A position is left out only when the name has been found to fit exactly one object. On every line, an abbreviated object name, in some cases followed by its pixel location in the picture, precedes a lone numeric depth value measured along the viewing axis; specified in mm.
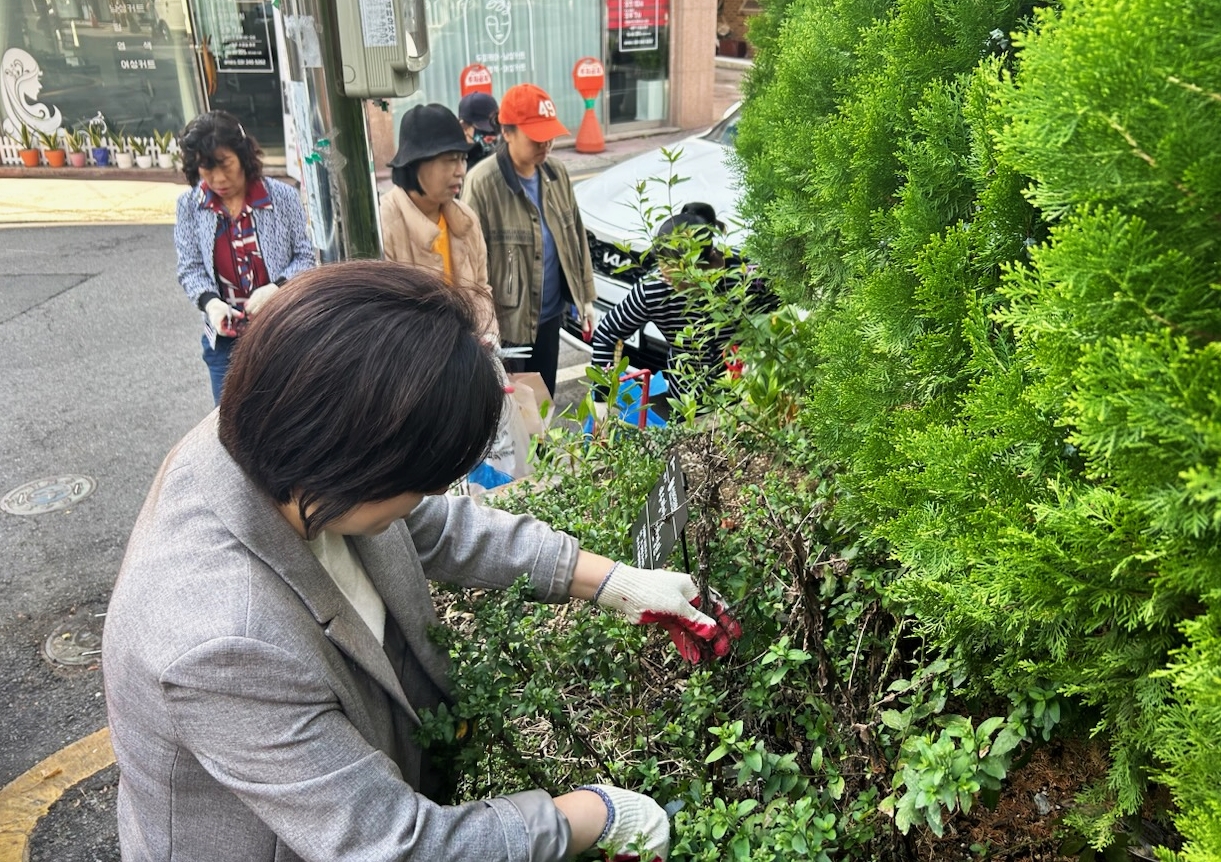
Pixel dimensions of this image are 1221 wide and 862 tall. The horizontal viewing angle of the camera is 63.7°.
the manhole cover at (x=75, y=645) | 3826
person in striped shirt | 3141
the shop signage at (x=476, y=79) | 11562
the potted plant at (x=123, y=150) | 12508
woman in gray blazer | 1384
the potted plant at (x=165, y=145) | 12570
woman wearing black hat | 4281
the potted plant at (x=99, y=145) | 12375
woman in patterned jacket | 4391
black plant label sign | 2105
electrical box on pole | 3047
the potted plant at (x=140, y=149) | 12531
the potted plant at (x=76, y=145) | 12328
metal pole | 3072
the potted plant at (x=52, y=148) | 12297
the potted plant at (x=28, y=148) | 12203
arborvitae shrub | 975
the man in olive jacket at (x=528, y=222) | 4703
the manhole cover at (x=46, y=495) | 4984
